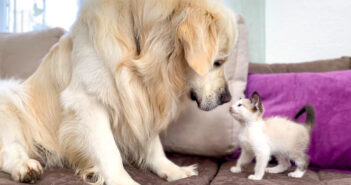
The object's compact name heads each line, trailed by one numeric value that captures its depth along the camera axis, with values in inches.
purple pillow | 56.8
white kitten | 53.5
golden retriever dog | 48.4
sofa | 49.9
